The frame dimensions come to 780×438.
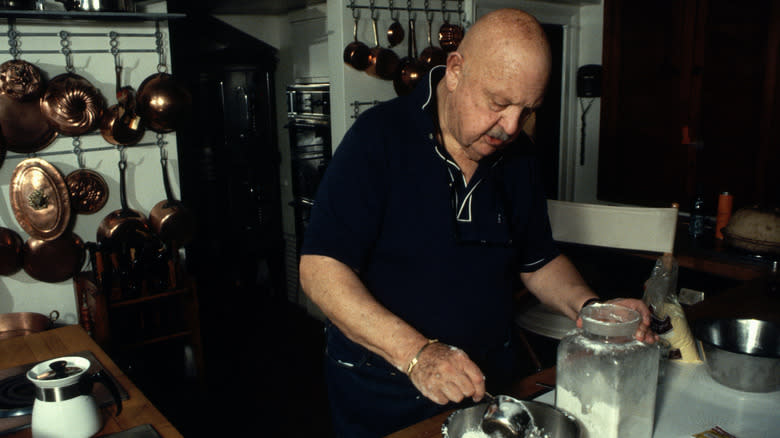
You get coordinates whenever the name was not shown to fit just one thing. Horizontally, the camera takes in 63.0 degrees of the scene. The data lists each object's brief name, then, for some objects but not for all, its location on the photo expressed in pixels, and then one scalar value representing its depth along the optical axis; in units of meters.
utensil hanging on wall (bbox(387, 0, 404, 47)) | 3.54
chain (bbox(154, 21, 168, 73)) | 3.15
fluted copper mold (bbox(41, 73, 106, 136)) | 2.88
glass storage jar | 1.04
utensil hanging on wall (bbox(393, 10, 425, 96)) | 3.50
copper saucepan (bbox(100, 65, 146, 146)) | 3.05
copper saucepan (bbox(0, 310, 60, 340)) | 2.64
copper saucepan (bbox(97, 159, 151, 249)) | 3.09
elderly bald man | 1.18
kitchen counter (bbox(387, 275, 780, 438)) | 1.19
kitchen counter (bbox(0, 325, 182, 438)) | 1.48
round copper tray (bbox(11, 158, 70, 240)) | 2.88
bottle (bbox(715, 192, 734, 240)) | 3.03
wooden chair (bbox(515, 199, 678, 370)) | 2.59
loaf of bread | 2.57
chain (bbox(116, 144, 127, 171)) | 3.15
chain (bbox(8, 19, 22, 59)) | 2.79
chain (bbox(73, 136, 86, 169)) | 3.01
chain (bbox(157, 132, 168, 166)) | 3.25
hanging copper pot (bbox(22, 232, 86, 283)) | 2.95
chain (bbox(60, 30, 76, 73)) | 2.91
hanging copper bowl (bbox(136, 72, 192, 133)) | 3.09
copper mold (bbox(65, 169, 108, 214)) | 3.02
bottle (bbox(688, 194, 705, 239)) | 3.05
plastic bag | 1.45
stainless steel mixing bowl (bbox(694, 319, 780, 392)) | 1.28
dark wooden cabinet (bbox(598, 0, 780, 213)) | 3.46
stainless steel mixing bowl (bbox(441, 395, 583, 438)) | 1.03
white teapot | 1.32
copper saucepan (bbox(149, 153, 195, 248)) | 3.25
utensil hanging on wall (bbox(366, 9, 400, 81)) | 3.45
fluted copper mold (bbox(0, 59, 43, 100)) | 2.76
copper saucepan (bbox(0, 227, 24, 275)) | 2.86
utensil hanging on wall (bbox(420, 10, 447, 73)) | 3.58
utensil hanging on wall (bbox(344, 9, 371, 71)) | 3.38
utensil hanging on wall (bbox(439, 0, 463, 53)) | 3.63
